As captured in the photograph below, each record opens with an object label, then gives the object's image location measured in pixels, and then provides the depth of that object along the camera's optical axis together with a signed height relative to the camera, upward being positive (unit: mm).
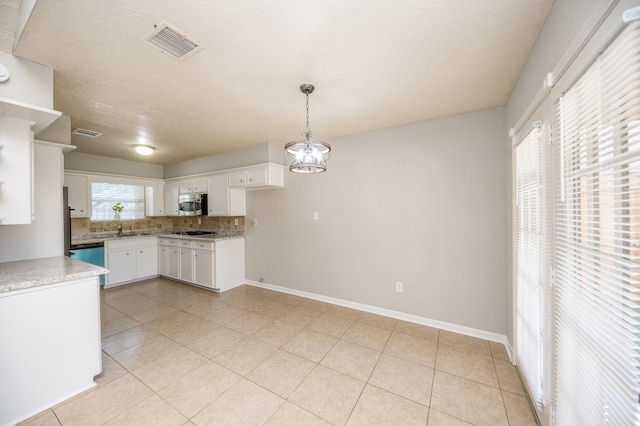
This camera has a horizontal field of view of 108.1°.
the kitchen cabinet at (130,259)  4344 -875
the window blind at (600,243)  752 -135
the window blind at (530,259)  1541 -373
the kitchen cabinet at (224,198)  4395 +298
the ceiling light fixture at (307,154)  2010 +518
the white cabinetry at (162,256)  4875 -884
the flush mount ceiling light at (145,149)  3902 +1120
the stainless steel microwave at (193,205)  4746 +190
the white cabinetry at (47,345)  1569 -960
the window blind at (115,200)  4684 +334
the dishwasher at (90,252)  3932 -645
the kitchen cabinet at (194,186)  4764 +605
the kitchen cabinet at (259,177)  3910 +636
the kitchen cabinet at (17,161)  1764 +437
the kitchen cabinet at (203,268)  4117 -982
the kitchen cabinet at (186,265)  4422 -977
